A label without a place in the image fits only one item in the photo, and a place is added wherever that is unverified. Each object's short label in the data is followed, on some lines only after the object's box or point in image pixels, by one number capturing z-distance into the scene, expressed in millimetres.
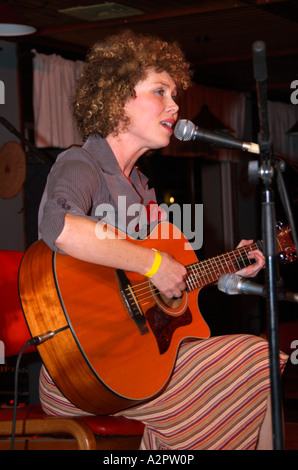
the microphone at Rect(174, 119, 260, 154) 1740
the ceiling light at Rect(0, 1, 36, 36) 3809
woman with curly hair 2111
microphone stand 1557
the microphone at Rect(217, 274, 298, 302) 1665
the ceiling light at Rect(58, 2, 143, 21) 5426
